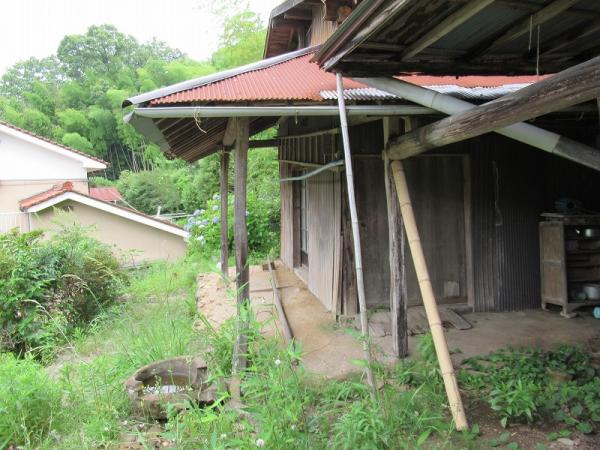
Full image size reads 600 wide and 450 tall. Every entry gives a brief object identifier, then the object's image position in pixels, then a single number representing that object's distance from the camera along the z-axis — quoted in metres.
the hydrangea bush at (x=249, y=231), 12.23
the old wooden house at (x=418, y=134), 3.02
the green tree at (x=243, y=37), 14.84
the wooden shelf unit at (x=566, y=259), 5.50
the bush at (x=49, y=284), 6.82
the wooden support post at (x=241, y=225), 4.07
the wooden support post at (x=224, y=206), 7.84
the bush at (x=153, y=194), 26.81
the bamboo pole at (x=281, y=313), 5.20
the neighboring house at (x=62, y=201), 12.97
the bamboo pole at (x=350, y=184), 3.48
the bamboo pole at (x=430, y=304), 3.24
